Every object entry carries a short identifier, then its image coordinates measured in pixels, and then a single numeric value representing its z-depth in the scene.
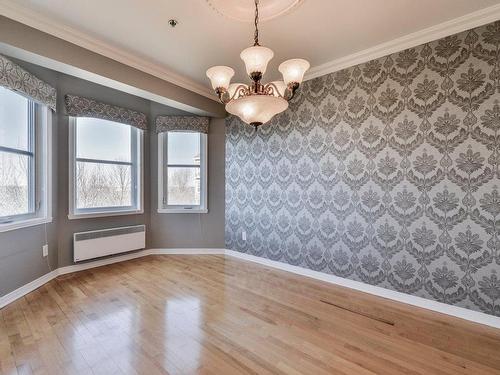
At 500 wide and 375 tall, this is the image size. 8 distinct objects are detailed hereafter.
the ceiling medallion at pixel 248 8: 2.16
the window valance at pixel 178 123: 4.32
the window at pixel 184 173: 4.50
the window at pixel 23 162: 2.69
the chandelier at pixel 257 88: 1.88
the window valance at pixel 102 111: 3.43
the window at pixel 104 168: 3.62
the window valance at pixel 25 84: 2.42
